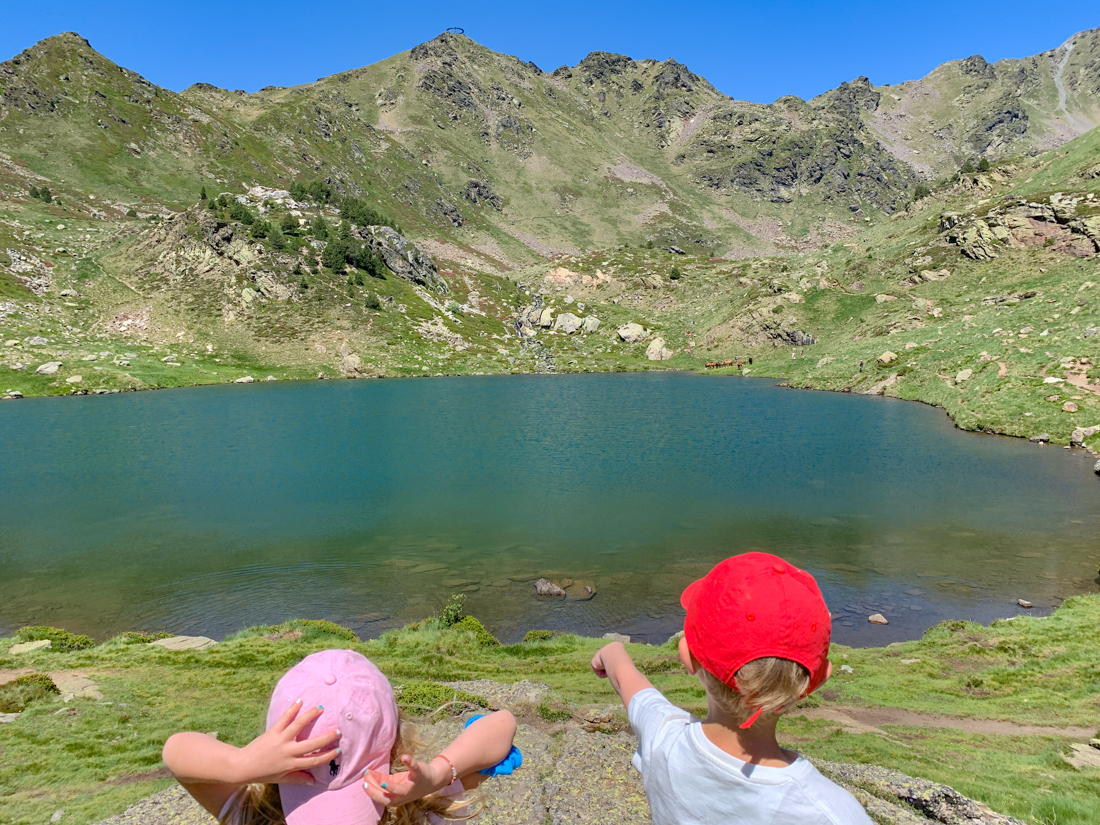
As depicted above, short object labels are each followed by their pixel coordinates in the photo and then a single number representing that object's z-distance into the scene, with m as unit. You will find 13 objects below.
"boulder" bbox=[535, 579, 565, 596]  22.89
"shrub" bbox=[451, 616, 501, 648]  18.28
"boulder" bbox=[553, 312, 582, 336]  127.38
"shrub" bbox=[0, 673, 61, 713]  11.53
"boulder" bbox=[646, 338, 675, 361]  117.19
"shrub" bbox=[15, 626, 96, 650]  16.62
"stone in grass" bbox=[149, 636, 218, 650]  16.87
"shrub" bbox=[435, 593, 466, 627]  19.48
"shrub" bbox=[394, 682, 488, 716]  11.38
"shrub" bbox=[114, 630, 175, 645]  17.19
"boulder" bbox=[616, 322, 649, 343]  123.94
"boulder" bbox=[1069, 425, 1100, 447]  43.72
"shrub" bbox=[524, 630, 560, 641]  19.19
